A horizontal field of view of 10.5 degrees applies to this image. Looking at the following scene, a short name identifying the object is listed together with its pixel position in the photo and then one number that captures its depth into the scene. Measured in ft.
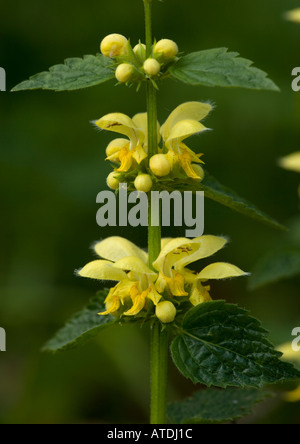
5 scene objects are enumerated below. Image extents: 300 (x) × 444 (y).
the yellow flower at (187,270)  1.80
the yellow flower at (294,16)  2.14
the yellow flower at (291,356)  2.06
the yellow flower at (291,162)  2.22
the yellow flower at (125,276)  1.79
